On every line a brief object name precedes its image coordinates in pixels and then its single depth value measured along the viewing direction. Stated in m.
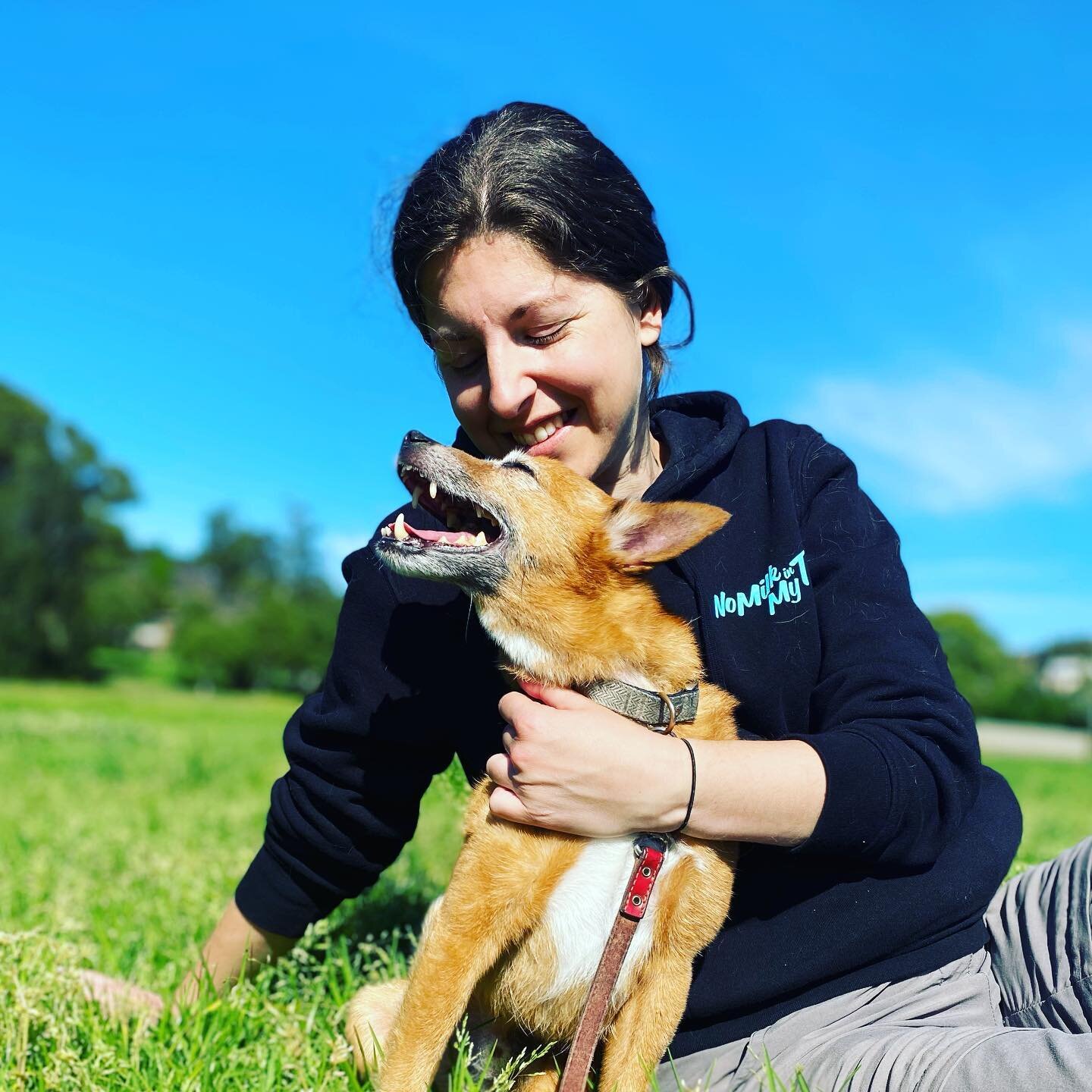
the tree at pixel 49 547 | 59.28
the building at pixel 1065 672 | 94.14
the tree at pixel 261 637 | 72.38
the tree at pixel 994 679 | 66.81
